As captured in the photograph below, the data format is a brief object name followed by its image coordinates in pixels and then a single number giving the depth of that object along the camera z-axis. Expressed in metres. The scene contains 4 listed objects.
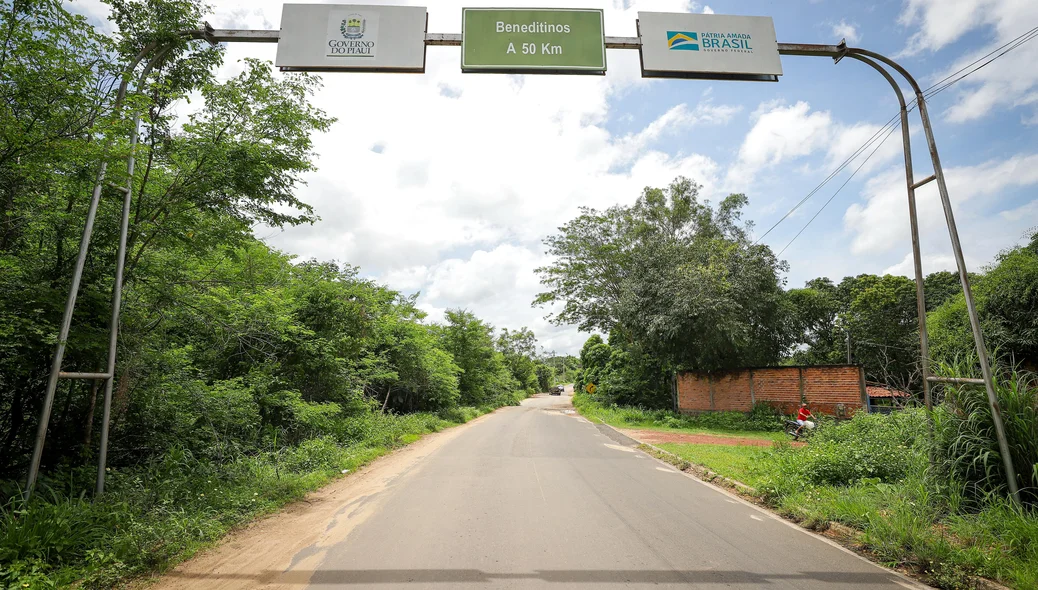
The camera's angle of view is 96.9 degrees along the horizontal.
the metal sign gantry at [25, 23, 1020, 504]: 4.82
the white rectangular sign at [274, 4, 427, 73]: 5.24
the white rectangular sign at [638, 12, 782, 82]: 5.41
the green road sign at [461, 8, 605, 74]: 5.21
